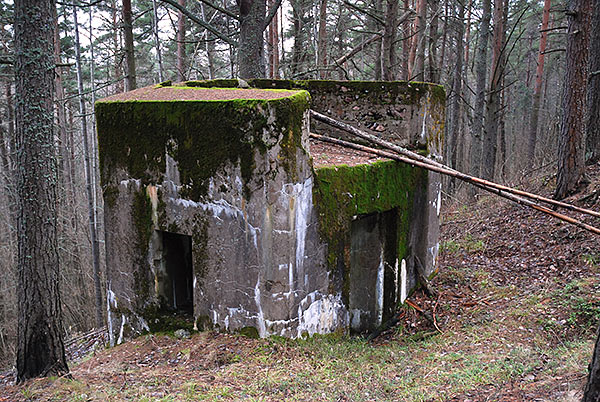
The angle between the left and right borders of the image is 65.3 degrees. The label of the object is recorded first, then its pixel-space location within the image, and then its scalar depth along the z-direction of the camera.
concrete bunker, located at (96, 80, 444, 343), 5.10
